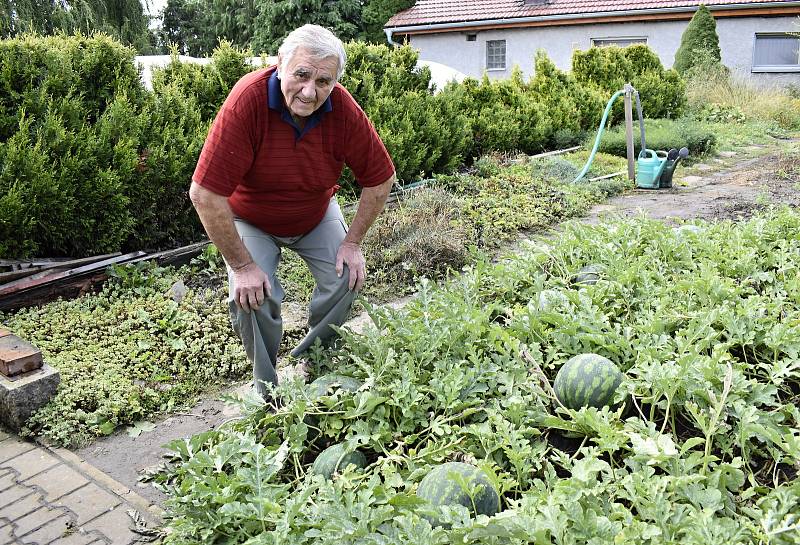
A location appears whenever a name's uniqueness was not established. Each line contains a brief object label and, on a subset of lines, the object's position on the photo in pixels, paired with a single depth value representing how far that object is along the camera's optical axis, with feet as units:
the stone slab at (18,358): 12.04
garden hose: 29.14
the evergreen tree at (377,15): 81.87
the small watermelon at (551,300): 11.82
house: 64.28
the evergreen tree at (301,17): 82.43
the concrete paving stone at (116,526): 9.18
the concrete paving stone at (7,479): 10.46
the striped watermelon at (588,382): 9.37
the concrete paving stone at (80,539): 9.16
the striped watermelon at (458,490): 7.56
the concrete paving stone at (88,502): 9.77
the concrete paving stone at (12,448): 11.24
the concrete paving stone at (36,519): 9.46
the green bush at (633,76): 46.37
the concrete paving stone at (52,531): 9.26
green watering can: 28.48
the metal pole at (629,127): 30.19
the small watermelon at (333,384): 9.99
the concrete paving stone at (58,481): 10.29
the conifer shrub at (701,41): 60.80
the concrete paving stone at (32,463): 10.78
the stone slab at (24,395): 11.83
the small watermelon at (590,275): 13.56
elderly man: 10.35
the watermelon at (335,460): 8.66
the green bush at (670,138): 35.06
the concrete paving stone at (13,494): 10.11
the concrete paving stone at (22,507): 9.78
